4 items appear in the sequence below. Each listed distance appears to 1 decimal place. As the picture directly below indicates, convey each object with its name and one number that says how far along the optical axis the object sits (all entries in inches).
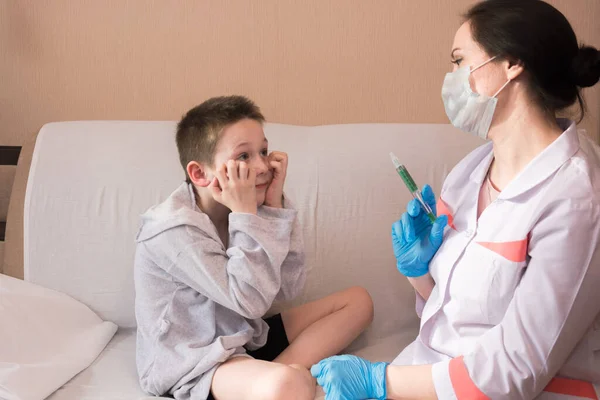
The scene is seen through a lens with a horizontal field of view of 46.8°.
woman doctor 48.6
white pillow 58.3
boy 58.8
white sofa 71.9
